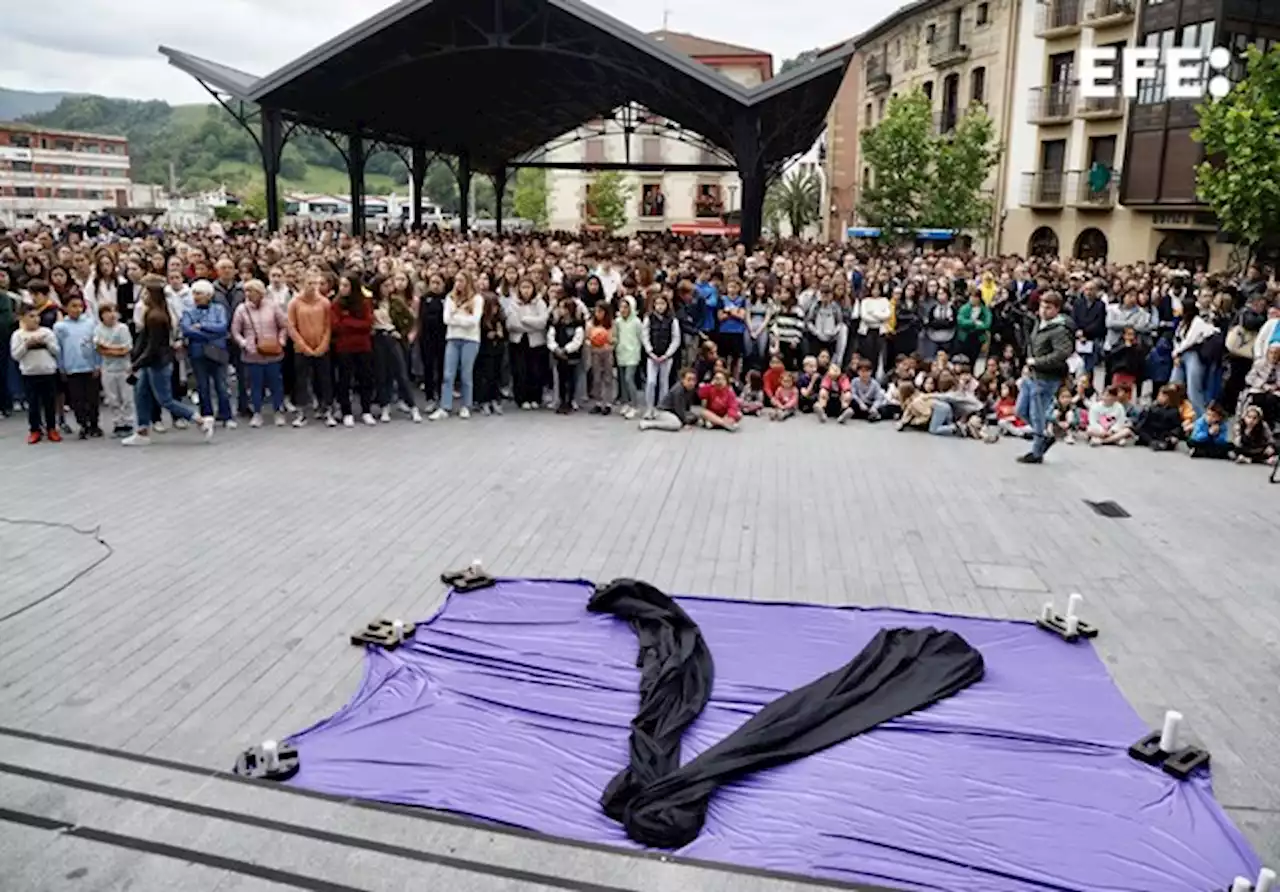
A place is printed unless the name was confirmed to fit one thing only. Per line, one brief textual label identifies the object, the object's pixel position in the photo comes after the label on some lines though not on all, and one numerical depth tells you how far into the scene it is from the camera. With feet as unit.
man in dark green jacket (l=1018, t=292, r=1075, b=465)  31.83
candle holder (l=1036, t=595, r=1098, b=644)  19.02
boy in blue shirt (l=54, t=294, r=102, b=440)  32.94
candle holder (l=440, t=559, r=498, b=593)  20.83
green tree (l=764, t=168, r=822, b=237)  206.69
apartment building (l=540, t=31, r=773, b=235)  219.61
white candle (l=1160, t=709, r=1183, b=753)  14.79
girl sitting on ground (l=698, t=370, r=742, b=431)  37.88
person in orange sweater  35.35
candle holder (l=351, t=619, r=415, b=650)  18.06
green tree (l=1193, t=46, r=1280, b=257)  61.82
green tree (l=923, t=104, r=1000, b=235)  108.99
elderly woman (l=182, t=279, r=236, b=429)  33.65
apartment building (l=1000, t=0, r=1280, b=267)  87.66
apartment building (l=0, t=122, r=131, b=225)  304.91
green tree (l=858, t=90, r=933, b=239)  113.70
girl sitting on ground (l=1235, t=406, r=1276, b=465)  34.19
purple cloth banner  12.48
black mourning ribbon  13.25
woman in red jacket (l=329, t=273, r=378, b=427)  35.63
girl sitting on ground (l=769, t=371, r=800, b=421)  40.42
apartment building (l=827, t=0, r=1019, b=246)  116.26
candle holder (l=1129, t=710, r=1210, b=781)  14.49
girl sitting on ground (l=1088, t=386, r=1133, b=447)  36.76
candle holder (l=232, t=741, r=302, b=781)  13.64
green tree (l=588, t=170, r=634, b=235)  197.77
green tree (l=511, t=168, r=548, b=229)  228.84
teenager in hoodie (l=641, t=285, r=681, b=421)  38.65
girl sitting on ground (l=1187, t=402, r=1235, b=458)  34.94
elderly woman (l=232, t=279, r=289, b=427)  34.71
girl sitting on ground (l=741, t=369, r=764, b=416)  41.52
